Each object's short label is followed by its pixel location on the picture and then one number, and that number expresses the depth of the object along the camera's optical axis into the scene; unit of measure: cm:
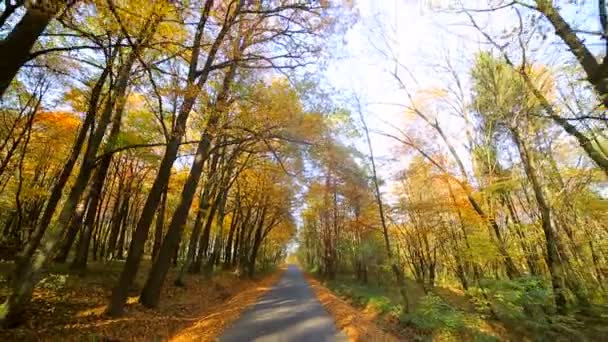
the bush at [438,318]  867
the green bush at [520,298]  859
